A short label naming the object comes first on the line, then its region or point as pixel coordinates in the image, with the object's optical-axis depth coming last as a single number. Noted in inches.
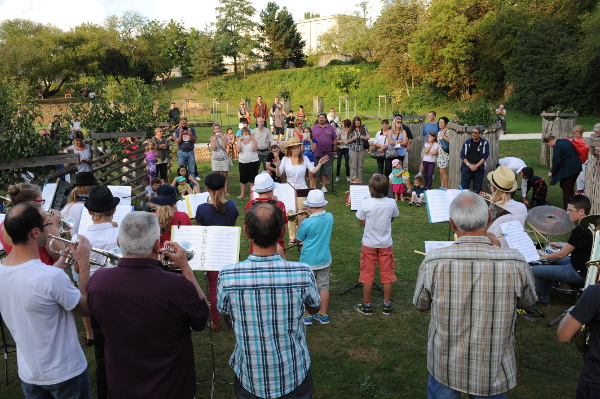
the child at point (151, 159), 476.7
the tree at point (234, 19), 2539.4
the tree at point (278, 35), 2399.1
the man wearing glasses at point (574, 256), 220.5
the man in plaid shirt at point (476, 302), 115.0
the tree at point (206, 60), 2209.6
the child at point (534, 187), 418.3
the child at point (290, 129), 663.1
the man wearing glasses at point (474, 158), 424.8
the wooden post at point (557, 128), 583.5
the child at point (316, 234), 217.9
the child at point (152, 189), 409.4
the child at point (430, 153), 473.1
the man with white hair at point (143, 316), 105.3
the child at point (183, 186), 421.7
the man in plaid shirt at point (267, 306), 107.0
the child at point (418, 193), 452.1
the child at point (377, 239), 229.3
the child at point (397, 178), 462.2
